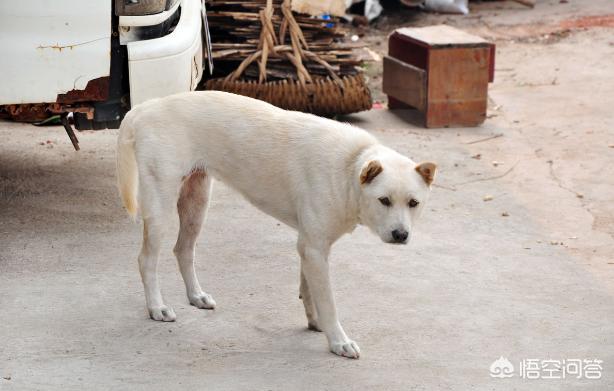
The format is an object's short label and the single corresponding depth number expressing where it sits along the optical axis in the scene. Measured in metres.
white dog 3.86
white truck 4.84
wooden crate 7.77
